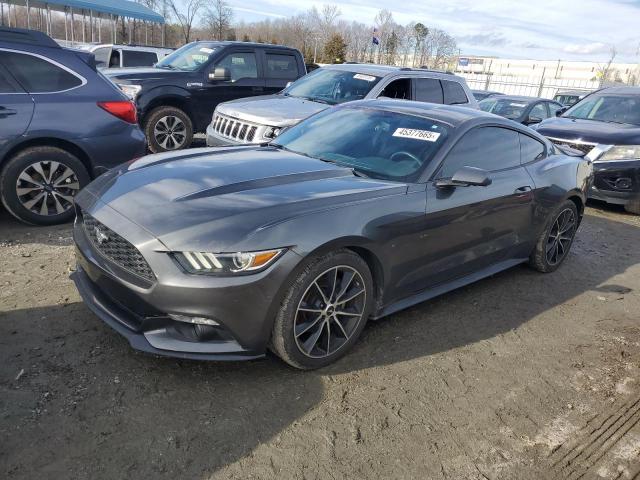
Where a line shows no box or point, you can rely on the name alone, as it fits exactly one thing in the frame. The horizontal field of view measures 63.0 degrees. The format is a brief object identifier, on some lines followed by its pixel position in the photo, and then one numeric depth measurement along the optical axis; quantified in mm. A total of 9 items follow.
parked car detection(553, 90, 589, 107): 24533
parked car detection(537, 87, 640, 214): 7664
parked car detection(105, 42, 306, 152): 8422
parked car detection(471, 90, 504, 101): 19056
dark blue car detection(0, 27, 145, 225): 4859
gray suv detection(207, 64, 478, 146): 6680
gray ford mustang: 2709
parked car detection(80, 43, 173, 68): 14031
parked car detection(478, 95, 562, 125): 12547
